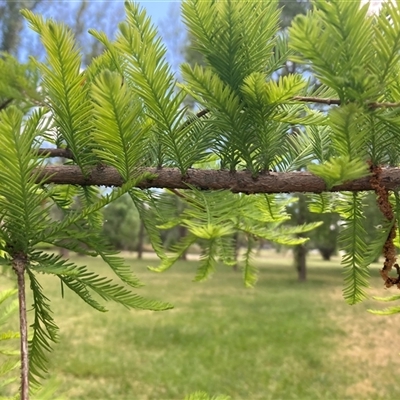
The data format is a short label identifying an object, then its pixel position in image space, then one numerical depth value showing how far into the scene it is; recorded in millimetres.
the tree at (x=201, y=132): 313
